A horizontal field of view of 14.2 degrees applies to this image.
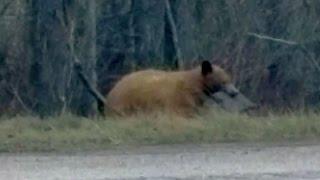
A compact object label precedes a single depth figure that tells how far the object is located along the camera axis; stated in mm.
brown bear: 17594
